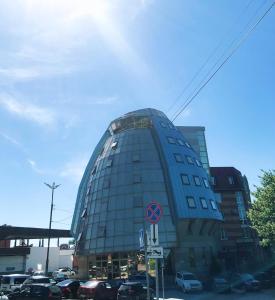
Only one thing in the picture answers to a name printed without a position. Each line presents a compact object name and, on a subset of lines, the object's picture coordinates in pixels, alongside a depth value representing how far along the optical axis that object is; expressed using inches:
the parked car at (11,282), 1203.9
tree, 1332.4
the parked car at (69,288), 1199.9
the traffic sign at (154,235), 521.3
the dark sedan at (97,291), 1091.3
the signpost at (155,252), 517.0
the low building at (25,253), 2322.3
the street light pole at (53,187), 2005.4
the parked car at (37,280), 1120.4
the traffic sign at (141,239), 588.0
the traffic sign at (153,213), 526.6
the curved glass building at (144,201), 1809.8
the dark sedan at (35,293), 903.7
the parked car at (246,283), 1245.1
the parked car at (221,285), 1279.5
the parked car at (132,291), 971.3
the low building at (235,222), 2121.4
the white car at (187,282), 1338.6
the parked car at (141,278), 1331.2
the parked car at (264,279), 1327.5
